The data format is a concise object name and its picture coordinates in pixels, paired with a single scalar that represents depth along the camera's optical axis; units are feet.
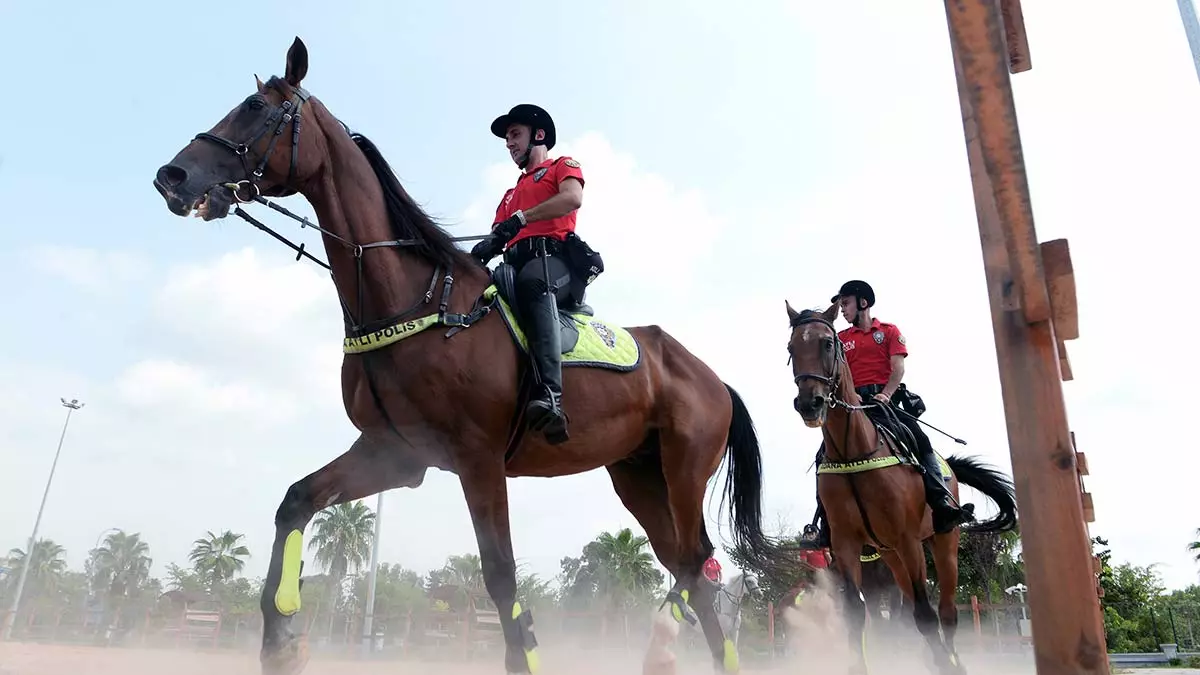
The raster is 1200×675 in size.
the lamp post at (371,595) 96.53
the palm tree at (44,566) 247.50
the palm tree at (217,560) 228.63
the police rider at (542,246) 15.56
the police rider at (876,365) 28.81
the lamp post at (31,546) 139.42
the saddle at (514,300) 16.49
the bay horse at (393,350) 14.02
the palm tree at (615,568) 190.39
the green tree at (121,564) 251.60
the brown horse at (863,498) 25.43
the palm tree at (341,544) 190.80
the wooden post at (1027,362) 6.95
